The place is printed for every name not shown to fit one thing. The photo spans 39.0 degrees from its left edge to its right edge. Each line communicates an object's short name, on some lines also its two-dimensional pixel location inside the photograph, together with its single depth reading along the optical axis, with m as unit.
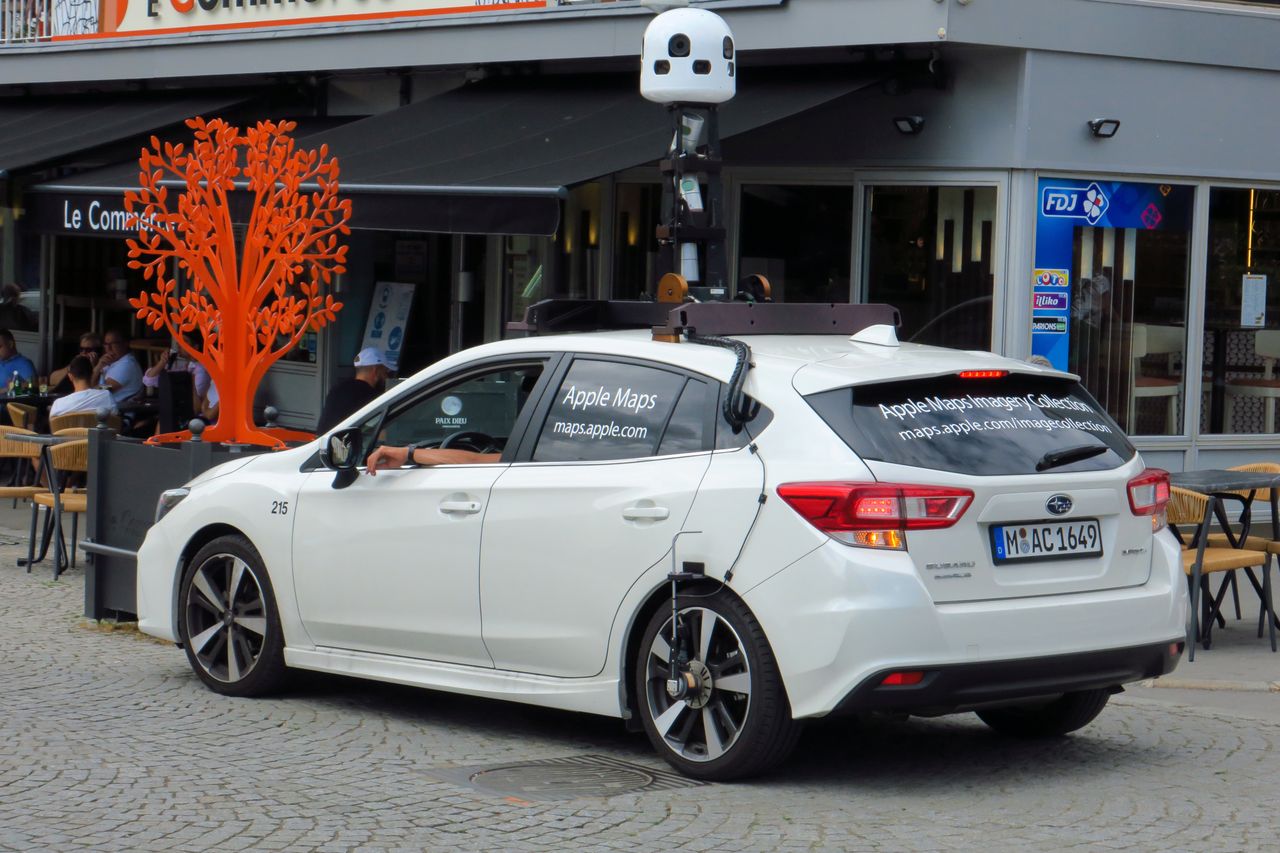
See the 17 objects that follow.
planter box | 9.18
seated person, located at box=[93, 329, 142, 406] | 16.33
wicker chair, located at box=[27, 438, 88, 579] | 11.37
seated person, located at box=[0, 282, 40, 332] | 21.80
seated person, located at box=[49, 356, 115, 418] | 13.74
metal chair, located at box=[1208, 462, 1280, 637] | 9.52
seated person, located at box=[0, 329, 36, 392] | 17.66
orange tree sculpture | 10.53
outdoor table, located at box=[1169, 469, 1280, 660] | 8.97
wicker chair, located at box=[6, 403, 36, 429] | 14.64
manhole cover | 6.04
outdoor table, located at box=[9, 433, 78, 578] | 11.45
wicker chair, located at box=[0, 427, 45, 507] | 11.97
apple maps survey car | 5.75
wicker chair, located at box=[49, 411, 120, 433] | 13.02
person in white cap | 11.54
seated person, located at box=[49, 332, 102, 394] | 17.66
